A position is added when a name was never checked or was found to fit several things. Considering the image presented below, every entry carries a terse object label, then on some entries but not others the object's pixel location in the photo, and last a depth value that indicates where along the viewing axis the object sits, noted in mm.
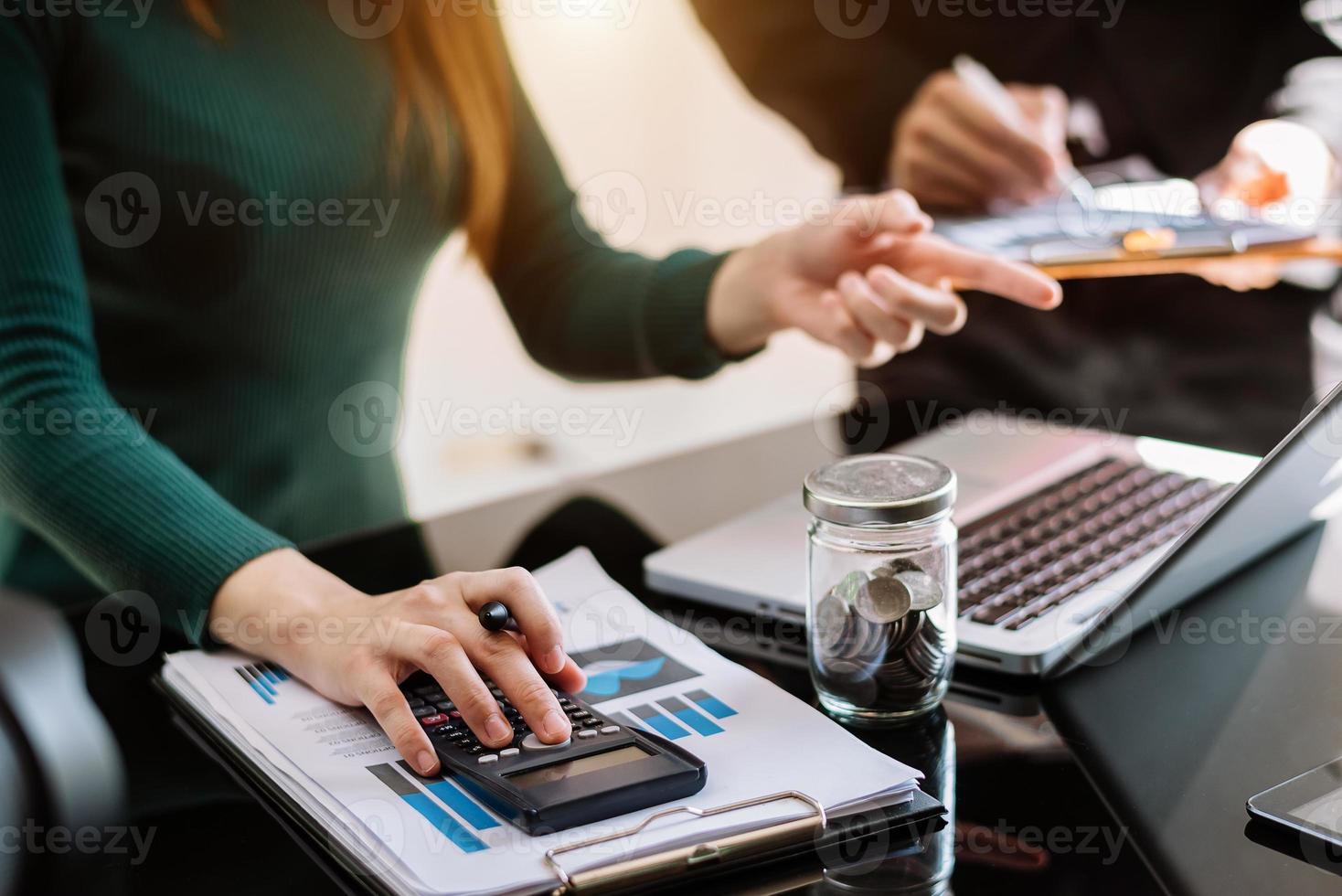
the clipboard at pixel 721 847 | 1392
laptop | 1559
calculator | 1416
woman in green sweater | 1599
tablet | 1417
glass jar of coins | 1504
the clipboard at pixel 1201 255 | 1802
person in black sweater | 2777
